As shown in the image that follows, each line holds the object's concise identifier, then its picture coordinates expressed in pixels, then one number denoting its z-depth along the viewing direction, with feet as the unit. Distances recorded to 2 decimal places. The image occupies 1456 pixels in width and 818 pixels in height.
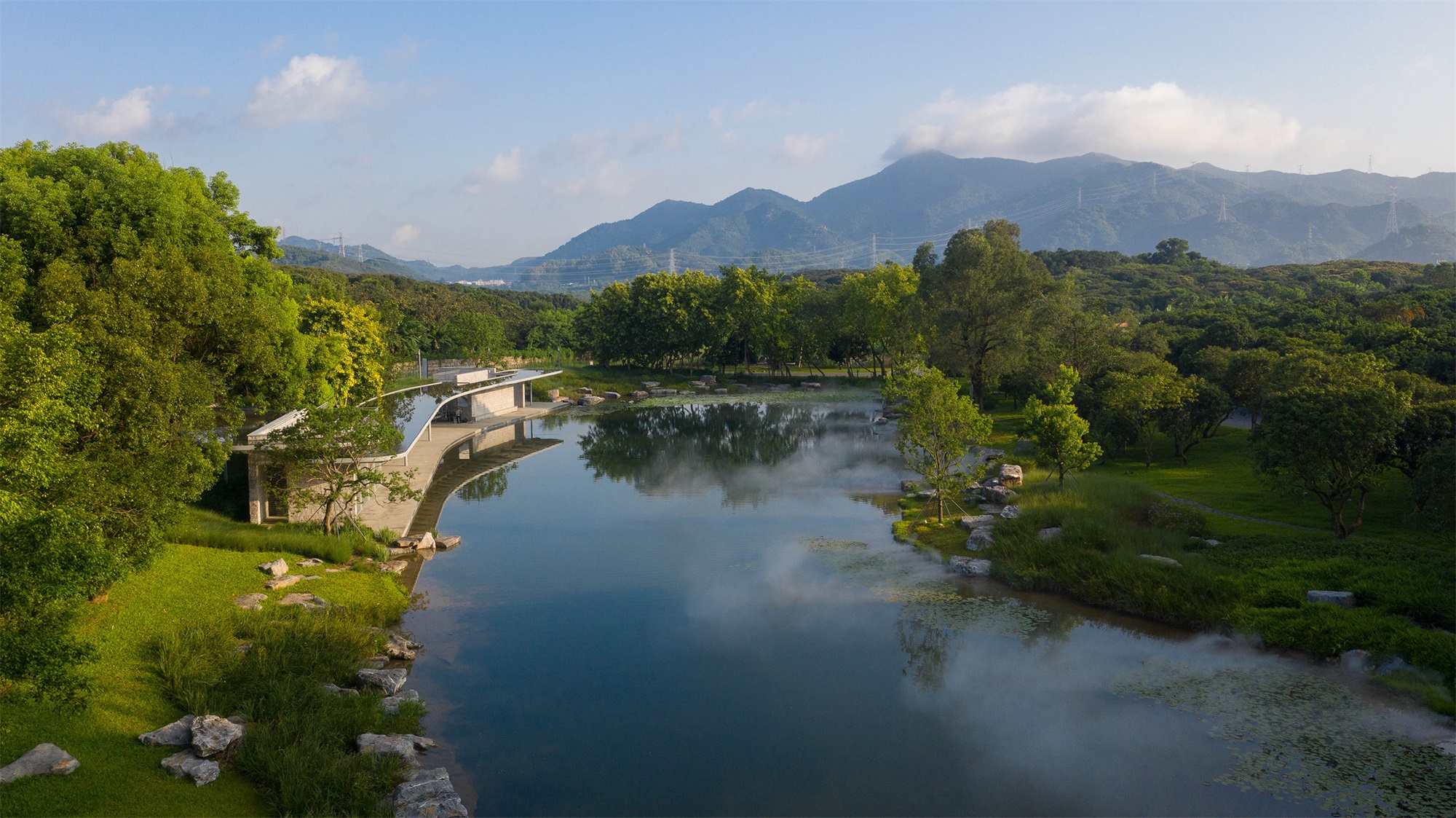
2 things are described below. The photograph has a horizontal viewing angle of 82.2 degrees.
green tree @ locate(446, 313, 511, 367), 219.20
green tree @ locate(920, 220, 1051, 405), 143.95
